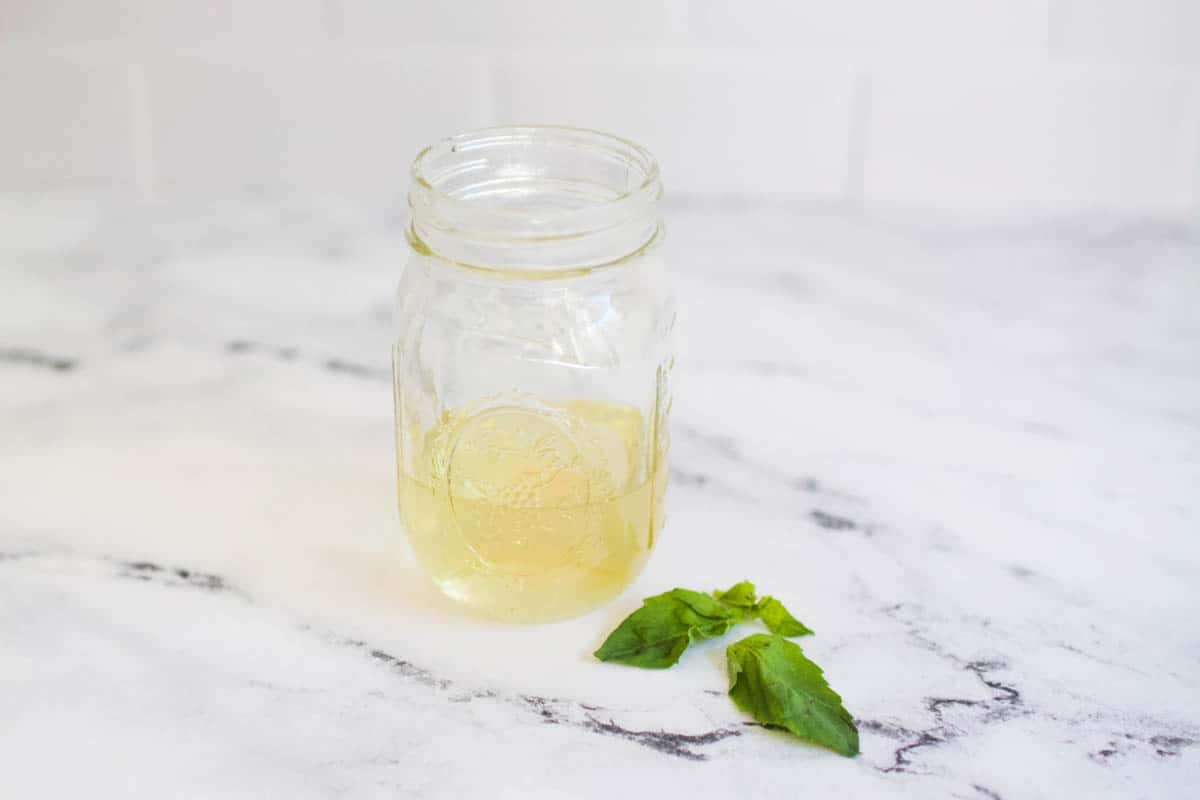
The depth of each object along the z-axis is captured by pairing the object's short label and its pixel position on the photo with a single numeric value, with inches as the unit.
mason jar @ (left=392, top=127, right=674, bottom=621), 33.8
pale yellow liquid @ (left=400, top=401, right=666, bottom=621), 34.0
